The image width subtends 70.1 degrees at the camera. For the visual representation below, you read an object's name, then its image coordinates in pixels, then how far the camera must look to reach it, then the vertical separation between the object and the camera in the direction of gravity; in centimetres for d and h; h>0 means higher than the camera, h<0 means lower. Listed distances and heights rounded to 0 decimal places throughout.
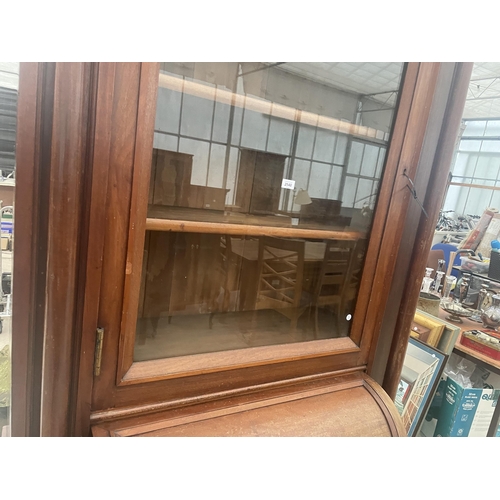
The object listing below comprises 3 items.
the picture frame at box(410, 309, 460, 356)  129 -47
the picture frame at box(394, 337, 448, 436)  117 -61
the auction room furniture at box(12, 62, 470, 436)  46 -10
